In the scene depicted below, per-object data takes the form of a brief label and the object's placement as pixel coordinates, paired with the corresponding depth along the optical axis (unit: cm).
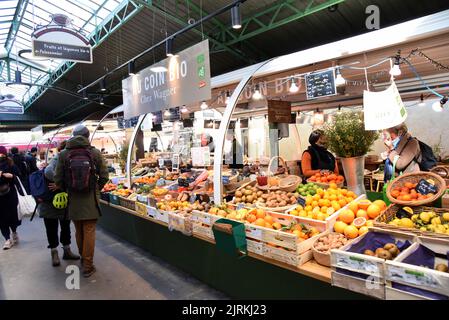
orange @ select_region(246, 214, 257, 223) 272
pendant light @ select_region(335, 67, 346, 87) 358
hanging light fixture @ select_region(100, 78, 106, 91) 716
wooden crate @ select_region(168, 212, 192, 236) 328
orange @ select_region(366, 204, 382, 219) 248
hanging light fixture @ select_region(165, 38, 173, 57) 463
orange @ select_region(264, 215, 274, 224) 269
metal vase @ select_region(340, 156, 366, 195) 316
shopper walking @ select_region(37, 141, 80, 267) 391
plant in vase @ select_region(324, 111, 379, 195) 307
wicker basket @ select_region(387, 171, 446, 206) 229
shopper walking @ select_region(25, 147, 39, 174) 850
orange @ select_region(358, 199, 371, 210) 265
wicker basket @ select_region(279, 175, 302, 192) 353
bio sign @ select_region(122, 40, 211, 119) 361
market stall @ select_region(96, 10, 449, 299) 185
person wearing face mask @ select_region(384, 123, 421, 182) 345
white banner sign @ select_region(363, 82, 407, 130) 255
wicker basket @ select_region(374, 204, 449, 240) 192
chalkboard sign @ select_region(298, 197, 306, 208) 296
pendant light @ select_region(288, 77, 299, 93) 416
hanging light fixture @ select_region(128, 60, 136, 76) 566
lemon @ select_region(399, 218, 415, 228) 216
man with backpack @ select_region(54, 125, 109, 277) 346
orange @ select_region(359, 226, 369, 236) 225
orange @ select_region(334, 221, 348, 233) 241
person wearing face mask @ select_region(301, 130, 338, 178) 477
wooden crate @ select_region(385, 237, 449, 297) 150
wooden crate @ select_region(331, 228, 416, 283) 171
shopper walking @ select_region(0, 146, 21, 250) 465
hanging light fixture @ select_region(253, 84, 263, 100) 505
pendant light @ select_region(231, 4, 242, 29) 403
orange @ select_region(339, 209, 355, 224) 251
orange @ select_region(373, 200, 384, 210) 253
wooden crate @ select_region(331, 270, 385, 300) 172
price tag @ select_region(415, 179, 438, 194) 240
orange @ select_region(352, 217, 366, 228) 237
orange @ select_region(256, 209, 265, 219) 276
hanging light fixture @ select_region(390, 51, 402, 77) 328
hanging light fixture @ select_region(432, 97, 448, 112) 621
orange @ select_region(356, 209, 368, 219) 253
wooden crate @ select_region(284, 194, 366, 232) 248
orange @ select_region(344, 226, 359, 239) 229
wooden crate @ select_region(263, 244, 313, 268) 219
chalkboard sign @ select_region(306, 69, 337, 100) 378
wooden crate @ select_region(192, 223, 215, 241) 300
